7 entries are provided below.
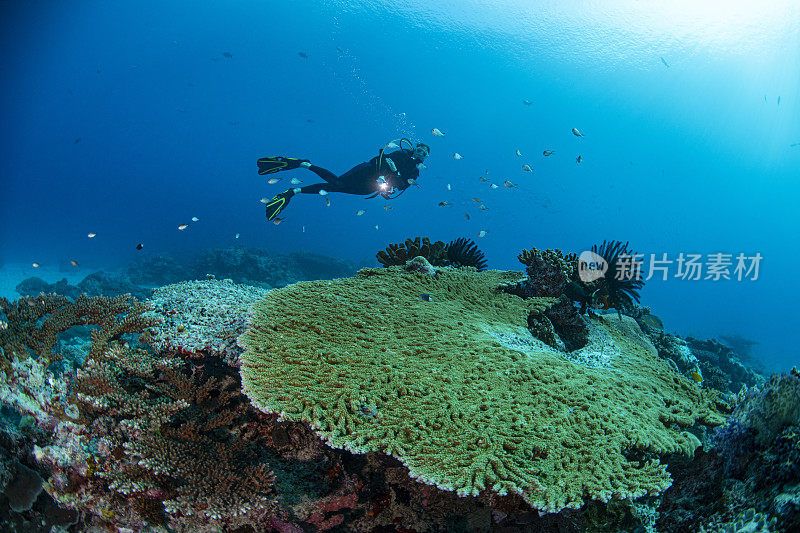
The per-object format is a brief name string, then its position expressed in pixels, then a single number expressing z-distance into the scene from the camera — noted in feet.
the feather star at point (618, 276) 21.35
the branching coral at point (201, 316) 11.75
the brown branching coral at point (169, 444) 8.56
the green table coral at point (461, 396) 7.77
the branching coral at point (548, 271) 19.65
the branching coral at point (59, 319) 11.63
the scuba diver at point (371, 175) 35.50
